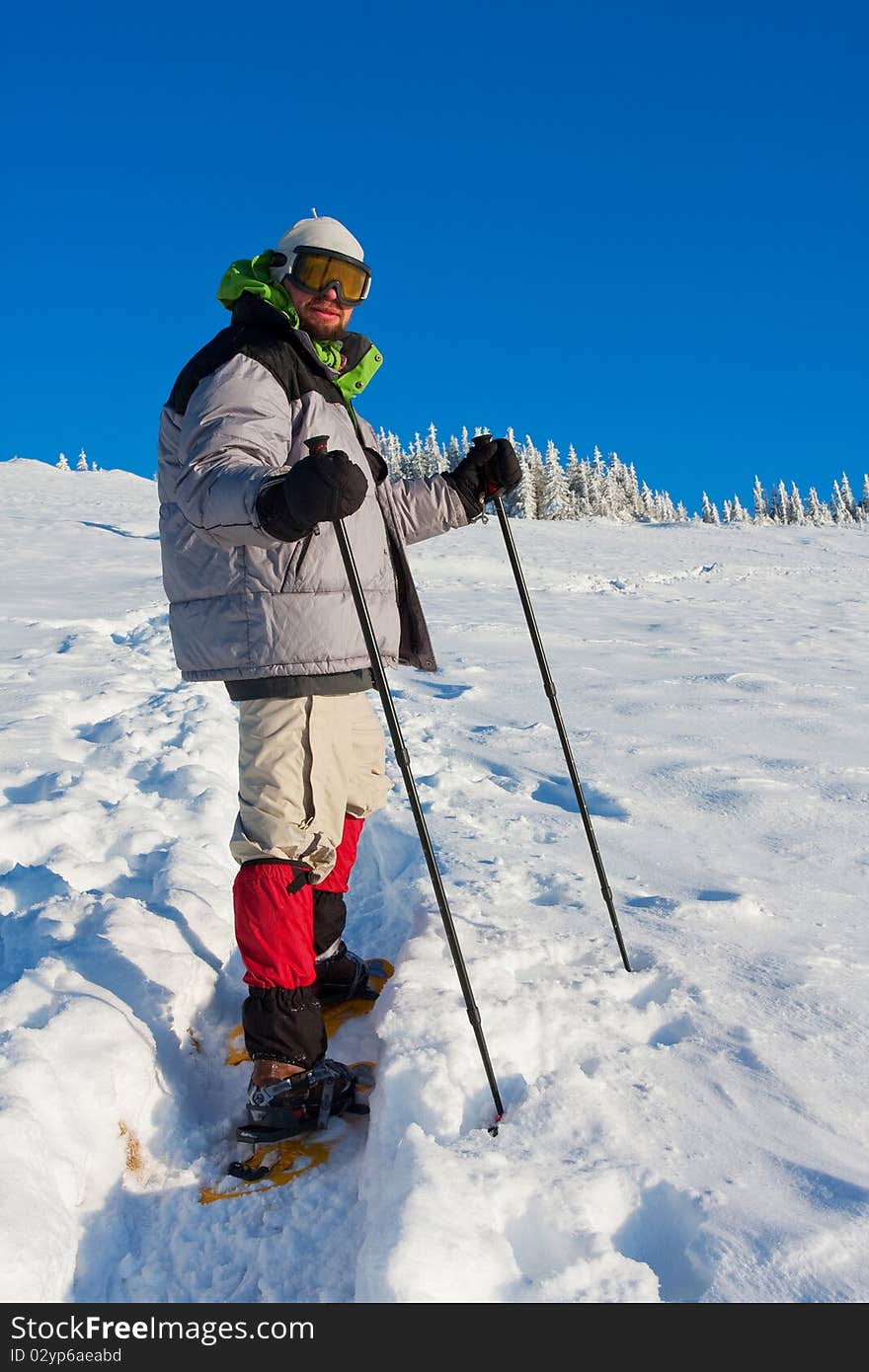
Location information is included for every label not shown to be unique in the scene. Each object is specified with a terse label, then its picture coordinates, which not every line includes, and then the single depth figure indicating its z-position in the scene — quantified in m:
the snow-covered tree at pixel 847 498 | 99.06
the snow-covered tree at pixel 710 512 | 104.94
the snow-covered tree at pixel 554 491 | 57.78
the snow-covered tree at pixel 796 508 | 98.50
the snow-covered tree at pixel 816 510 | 98.00
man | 2.52
